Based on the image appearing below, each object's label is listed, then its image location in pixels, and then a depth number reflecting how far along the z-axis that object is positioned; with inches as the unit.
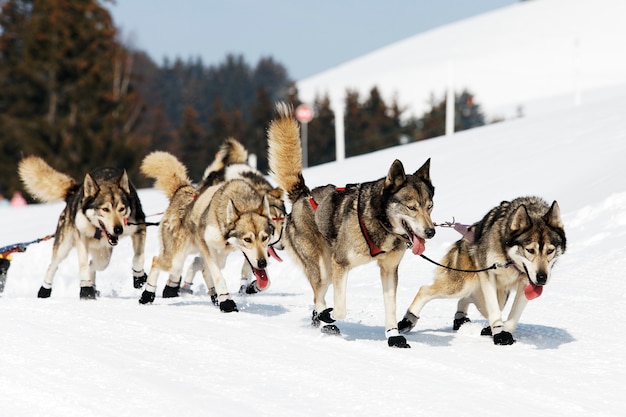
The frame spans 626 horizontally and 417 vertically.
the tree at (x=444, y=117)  3220.2
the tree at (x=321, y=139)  3545.8
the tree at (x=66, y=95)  2738.7
